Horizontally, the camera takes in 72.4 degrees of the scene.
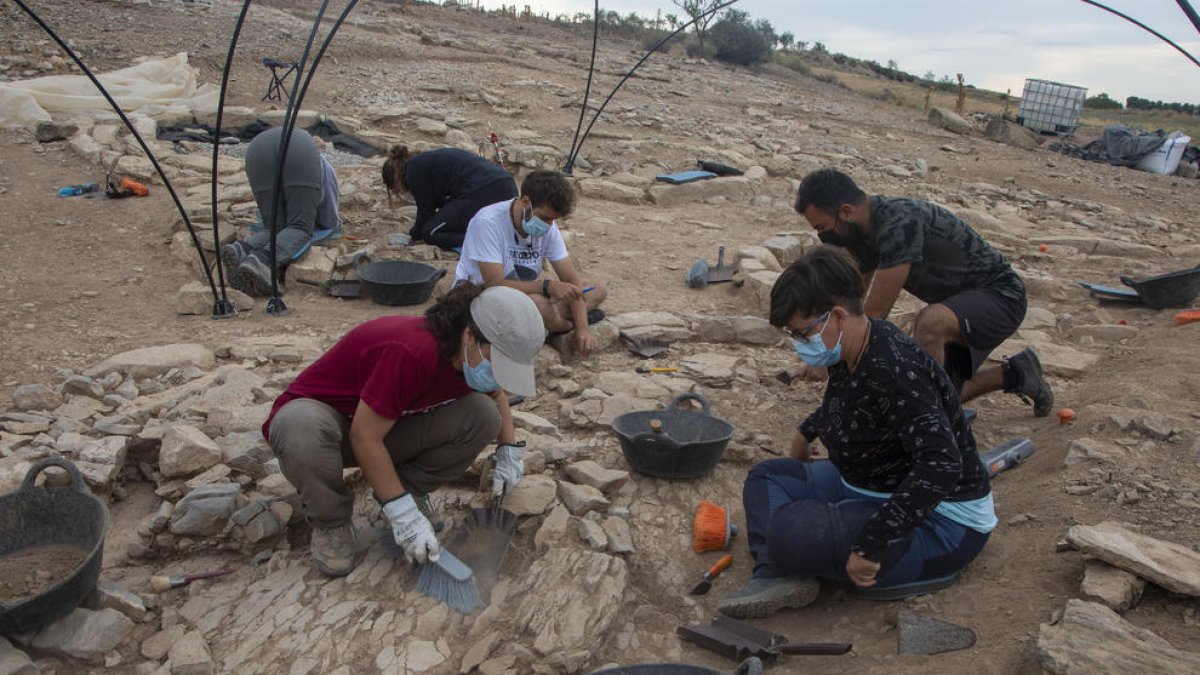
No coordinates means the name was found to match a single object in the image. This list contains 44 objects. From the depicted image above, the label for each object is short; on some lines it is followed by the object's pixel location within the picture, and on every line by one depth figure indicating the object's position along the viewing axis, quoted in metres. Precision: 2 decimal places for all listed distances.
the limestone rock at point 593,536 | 3.06
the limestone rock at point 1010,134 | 15.27
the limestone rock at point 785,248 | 7.09
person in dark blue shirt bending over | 6.25
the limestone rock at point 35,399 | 3.87
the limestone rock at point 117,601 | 2.75
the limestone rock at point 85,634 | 2.59
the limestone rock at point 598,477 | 3.40
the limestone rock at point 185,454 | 3.34
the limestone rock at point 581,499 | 3.26
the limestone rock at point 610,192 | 8.73
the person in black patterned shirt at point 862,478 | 2.39
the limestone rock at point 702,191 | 8.82
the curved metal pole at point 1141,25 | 5.62
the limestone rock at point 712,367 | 4.58
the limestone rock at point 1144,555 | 2.32
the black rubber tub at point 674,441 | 3.35
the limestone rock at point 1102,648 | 2.00
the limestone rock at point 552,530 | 3.07
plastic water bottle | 7.47
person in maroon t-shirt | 2.62
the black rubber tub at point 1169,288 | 5.70
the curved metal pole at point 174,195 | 5.23
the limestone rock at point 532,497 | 3.21
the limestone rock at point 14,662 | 2.43
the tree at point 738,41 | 22.83
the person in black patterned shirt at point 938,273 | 3.82
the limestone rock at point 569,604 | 2.56
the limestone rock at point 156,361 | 4.38
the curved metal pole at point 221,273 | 5.05
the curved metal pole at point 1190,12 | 4.20
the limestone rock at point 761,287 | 5.81
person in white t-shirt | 4.62
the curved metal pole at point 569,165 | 9.14
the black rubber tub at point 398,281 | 5.74
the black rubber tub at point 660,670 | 2.14
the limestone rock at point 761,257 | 6.57
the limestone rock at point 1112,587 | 2.31
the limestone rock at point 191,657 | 2.58
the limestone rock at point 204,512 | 3.09
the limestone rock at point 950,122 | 15.75
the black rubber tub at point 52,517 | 2.78
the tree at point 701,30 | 22.41
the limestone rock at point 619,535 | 3.08
